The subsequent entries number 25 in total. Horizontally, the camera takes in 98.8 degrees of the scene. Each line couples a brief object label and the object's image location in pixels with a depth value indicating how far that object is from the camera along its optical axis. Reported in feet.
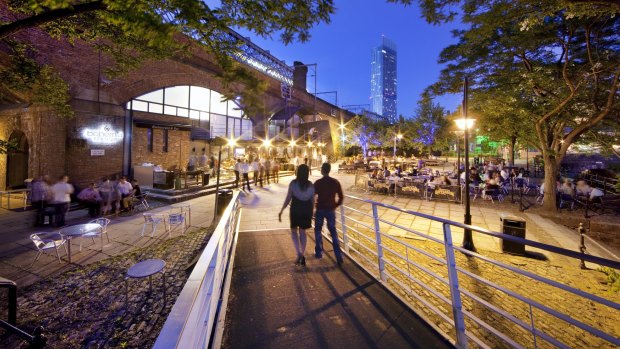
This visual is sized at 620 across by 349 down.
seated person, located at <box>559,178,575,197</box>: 38.70
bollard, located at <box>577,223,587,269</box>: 22.28
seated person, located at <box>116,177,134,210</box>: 33.45
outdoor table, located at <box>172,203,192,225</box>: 29.29
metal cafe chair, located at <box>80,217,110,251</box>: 23.74
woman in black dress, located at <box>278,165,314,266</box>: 15.20
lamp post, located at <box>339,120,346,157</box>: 144.77
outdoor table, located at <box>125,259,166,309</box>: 14.21
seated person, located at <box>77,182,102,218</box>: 31.94
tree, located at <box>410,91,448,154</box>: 148.87
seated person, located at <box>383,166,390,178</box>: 53.41
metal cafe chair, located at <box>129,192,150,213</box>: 34.76
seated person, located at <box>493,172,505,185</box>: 45.17
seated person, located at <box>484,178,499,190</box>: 42.63
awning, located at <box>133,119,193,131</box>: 47.97
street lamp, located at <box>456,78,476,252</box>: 22.80
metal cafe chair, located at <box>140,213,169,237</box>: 25.24
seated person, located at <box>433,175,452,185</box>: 44.71
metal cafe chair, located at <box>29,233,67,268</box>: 19.19
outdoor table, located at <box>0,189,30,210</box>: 33.99
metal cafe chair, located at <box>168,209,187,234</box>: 25.58
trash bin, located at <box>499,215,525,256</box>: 22.38
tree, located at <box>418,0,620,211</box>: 25.99
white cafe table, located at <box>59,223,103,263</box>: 19.54
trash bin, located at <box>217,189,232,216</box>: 27.85
